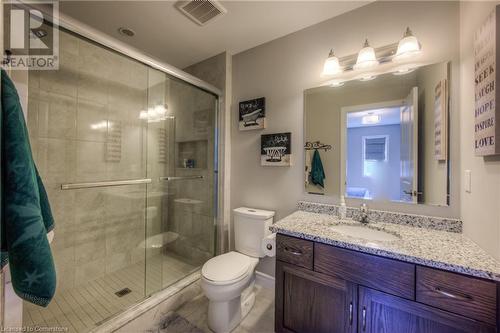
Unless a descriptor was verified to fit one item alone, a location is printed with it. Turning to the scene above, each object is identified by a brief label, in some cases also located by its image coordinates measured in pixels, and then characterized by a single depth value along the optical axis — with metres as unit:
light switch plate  1.14
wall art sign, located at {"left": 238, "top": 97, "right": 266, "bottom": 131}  2.02
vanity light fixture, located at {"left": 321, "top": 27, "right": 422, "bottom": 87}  1.34
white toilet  1.42
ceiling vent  1.52
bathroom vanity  0.85
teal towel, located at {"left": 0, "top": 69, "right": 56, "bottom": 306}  0.56
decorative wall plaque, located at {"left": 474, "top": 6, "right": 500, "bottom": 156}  0.86
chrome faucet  1.45
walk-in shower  1.73
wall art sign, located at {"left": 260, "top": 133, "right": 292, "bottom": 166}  1.88
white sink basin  1.31
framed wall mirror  1.34
